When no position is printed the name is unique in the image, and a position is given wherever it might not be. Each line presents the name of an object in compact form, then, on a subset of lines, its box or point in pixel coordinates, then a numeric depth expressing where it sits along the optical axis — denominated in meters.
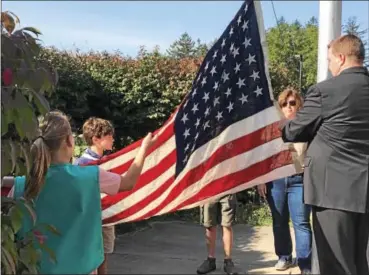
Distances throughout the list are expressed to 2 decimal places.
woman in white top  5.34
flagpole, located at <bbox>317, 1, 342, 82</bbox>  4.79
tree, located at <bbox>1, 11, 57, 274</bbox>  2.19
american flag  4.31
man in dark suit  3.57
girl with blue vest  2.65
